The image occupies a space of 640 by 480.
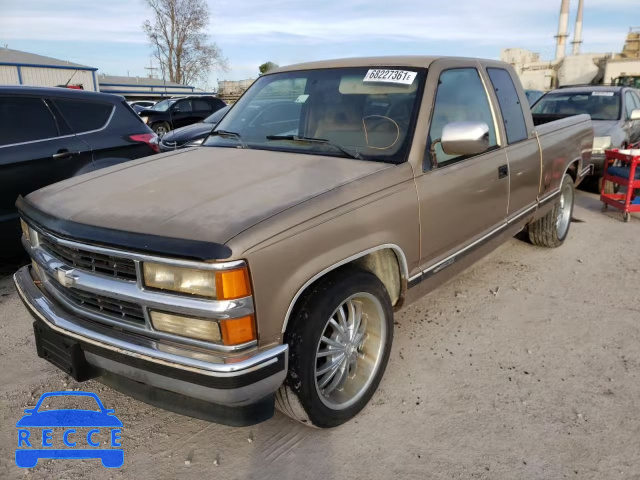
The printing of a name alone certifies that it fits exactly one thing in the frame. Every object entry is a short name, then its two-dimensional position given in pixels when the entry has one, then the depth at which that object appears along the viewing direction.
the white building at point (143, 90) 37.75
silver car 8.00
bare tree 45.07
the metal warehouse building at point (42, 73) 26.64
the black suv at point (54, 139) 4.52
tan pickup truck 1.98
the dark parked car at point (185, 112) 16.83
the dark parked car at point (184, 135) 7.79
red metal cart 6.32
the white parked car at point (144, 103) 26.18
